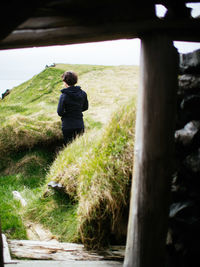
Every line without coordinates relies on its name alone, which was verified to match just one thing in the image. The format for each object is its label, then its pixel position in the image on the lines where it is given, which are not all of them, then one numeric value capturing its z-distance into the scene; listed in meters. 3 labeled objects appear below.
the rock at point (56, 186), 5.52
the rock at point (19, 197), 5.82
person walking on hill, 6.56
